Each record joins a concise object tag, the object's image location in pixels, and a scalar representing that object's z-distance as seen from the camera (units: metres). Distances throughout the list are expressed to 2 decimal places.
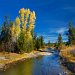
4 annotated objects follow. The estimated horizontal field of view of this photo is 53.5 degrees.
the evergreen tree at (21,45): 30.03
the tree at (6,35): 31.21
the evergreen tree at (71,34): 51.83
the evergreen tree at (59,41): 55.11
